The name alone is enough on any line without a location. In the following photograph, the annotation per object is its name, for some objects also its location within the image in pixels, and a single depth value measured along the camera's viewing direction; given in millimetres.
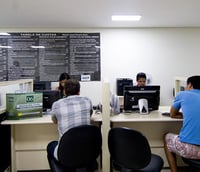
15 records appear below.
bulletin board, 5508
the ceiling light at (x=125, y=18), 4469
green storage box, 2857
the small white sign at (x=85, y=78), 5594
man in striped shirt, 2309
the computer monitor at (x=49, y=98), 3299
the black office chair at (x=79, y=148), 2119
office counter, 2998
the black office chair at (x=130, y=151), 2023
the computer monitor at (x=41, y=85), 5118
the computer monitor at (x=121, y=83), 5412
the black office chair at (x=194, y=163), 2267
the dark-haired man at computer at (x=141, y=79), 4382
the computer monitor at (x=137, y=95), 3045
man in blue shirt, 2326
